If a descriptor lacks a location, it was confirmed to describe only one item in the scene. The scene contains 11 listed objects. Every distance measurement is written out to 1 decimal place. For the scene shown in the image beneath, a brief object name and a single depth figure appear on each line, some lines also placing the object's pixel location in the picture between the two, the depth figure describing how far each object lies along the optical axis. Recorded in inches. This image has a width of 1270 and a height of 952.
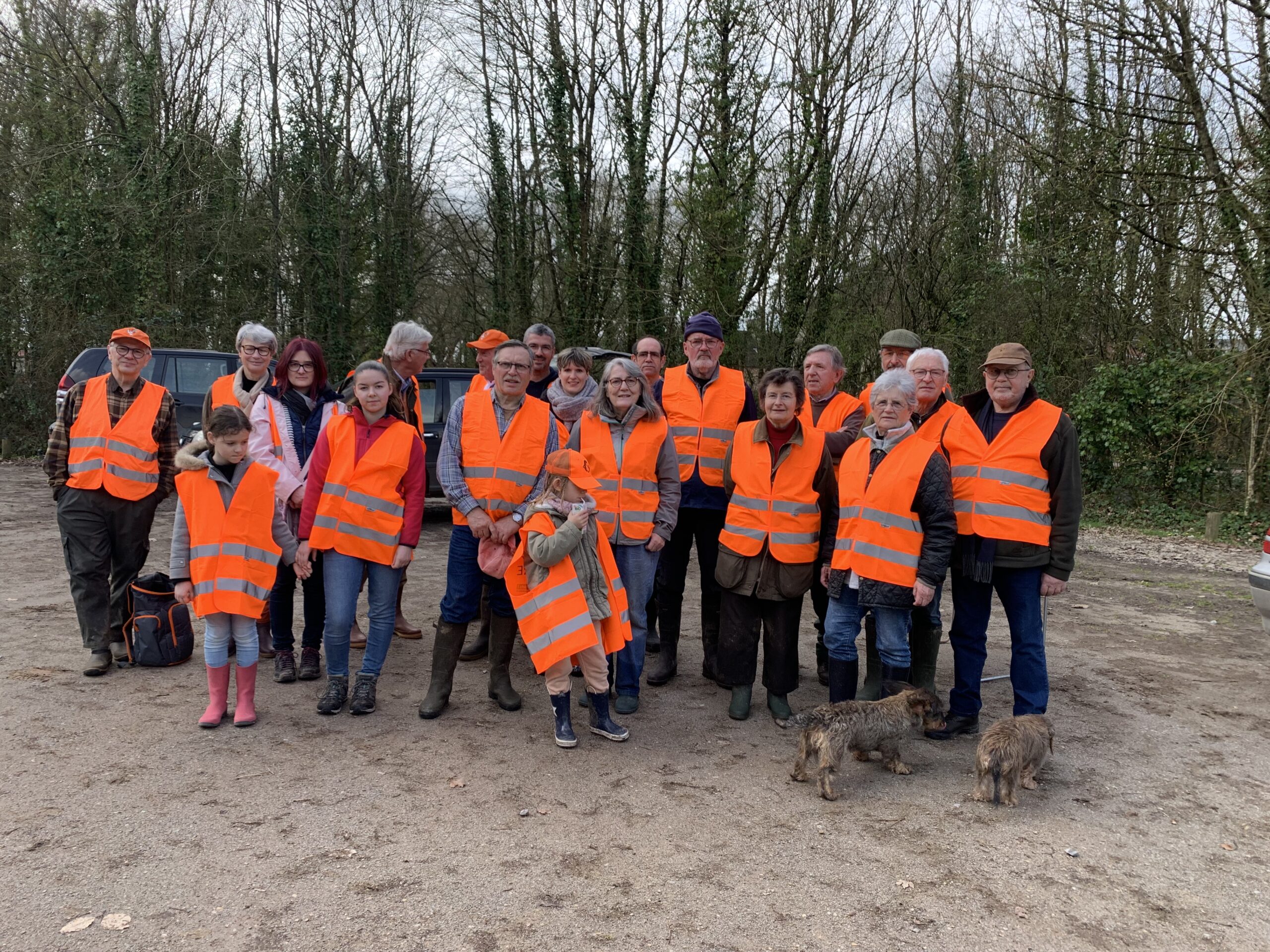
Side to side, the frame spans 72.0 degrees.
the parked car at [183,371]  461.4
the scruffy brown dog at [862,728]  155.1
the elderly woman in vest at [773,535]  185.5
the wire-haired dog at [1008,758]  150.9
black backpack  211.3
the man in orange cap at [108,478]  203.8
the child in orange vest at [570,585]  169.9
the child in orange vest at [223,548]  175.9
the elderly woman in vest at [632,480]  189.9
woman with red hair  204.1
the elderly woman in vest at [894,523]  169.3
